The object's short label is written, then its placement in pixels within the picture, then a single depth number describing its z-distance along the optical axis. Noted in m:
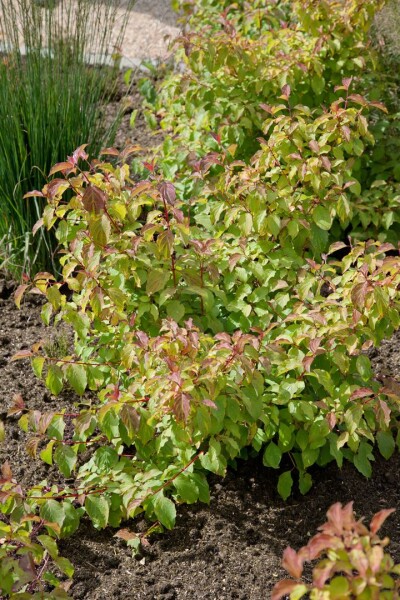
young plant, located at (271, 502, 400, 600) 1.46
